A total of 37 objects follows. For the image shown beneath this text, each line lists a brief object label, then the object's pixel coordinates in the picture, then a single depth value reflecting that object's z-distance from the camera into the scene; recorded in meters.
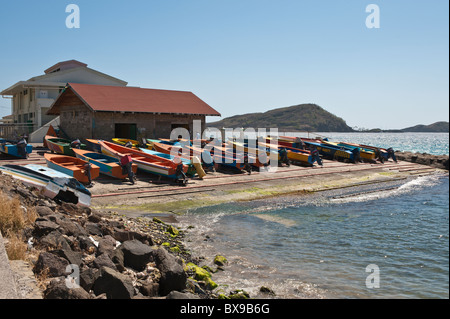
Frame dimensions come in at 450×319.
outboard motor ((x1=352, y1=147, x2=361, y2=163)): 31.83
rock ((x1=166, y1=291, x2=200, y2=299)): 5.79
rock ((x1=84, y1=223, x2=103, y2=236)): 8.80
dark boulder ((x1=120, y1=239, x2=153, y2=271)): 7.39
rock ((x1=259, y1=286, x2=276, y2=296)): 7.93
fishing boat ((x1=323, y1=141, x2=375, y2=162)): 33.22
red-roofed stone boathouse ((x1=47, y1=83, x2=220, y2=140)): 25.78
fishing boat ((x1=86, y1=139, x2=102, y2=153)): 21.67
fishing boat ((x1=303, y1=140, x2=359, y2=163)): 31.58
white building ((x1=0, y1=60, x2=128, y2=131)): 36.75
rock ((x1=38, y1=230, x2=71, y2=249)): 6.69
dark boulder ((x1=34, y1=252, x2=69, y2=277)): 5.75
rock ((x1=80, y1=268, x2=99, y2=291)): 5.90
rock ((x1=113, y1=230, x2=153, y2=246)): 8.95
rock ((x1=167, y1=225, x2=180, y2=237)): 11.24
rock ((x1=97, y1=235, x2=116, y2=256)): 7.21
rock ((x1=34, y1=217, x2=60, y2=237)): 7.22
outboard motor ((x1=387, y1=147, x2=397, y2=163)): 35.72
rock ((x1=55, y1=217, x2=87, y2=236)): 7.80
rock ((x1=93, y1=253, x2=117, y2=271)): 6.51
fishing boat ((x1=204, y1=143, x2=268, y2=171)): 22.20
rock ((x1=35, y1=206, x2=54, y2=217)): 8.62
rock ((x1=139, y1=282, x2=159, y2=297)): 6.50
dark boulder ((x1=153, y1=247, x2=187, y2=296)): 6.82
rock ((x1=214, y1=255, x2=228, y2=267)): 9.29
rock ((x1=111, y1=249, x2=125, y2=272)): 7.01
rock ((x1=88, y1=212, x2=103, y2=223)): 9.95
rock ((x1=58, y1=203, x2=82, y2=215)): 10.12
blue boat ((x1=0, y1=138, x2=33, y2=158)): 20.59
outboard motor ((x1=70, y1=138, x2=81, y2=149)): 22.22
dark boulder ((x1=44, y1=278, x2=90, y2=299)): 4.99
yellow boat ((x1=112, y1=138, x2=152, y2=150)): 24.48
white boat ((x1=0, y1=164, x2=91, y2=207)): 11.44
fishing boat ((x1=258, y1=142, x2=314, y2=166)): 27.09
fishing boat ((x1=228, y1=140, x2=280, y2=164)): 24.05
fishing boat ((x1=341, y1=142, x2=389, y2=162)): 34.19
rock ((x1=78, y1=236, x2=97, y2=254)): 7.53
